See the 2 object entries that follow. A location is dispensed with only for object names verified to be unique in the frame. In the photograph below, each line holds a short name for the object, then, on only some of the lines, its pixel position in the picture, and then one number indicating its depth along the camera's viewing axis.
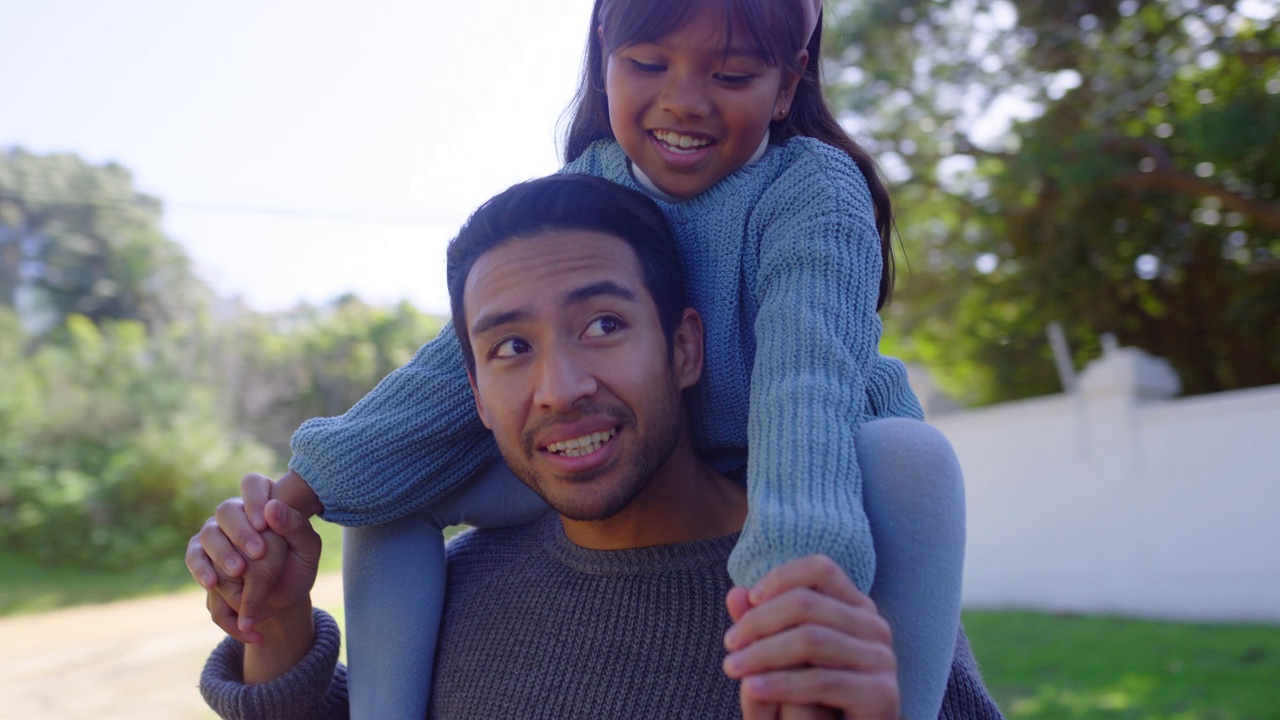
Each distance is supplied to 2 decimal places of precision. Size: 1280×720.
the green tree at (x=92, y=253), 18.09
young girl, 1.31
